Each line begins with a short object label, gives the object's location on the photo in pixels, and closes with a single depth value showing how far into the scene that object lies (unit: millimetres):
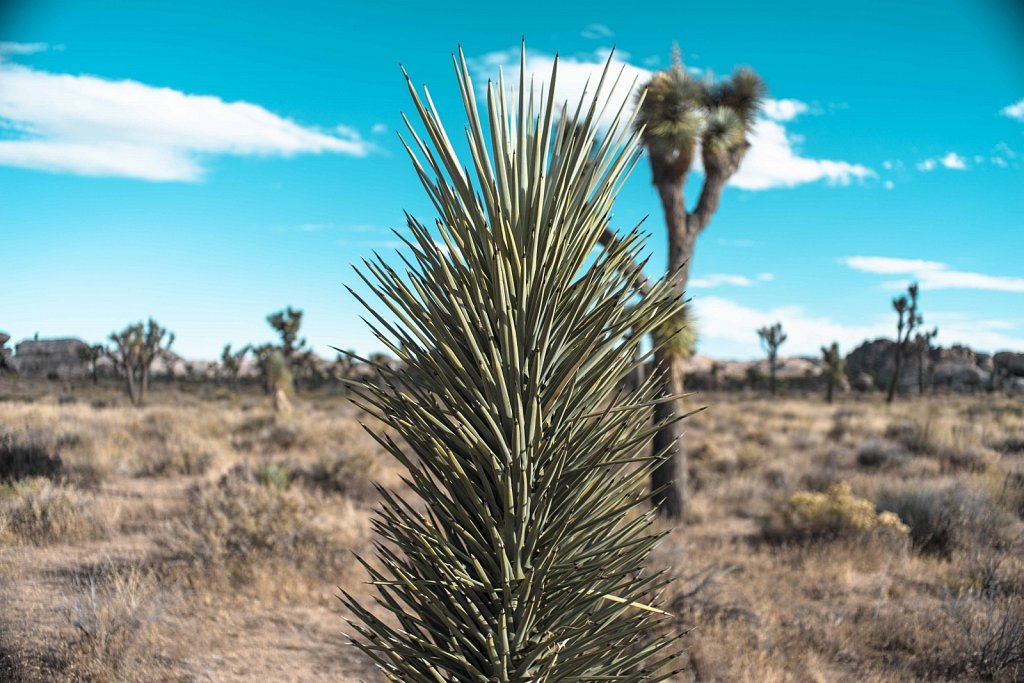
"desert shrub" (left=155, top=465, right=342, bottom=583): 7949
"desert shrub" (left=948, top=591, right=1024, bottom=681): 5664
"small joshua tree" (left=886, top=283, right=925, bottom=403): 40594
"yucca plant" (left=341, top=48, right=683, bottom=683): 1616
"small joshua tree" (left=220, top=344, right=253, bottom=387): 59844
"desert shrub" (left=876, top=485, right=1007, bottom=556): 9453
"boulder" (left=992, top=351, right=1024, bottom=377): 55141
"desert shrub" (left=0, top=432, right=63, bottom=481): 6344
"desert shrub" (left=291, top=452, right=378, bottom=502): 13312
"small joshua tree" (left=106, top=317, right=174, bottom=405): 28469
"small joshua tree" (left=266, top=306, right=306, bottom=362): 43625
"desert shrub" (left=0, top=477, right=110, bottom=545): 5475
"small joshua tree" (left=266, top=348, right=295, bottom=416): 28297
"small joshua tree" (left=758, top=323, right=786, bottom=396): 50788
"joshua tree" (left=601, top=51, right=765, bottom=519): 12828
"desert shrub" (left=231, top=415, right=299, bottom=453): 18328
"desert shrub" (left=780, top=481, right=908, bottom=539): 10062
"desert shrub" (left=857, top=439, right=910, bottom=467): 15805
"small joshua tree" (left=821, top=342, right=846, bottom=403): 51344
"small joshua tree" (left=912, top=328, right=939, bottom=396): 49703
